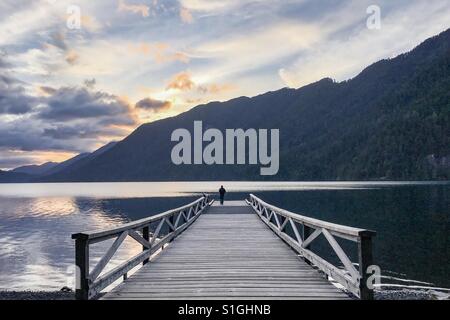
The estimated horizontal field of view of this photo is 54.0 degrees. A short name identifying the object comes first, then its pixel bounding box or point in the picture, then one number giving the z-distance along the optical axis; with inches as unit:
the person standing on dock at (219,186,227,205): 1519.7
